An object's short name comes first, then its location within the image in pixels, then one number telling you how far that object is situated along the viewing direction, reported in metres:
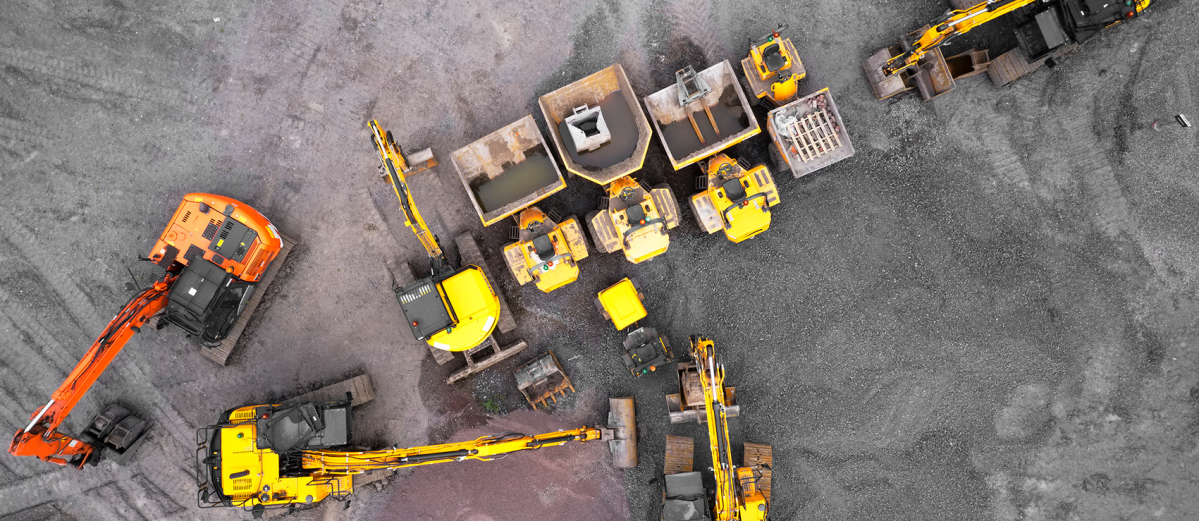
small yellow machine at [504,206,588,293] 12.45
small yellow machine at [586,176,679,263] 12.38
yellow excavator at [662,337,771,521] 12.32
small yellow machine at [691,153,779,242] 12.44
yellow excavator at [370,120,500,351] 11.95
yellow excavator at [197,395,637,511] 12.22
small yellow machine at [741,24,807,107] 12.31
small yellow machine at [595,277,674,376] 12.84
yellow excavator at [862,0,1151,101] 12.31
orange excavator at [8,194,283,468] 12.07
